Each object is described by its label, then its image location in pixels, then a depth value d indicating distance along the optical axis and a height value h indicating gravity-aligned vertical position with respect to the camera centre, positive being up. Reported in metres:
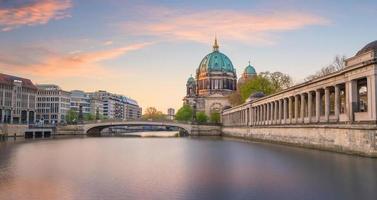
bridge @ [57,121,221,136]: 123.69 +0.24
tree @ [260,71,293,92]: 108.19 +11.02
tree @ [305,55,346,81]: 77.06 +10.14
